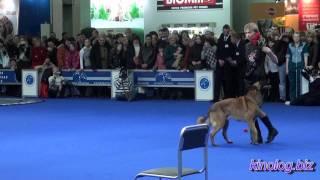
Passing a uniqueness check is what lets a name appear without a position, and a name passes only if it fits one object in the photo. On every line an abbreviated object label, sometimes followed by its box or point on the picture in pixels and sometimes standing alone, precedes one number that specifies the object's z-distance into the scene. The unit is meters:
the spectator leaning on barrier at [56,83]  19.44
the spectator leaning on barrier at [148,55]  18.55
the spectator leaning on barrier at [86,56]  19.42
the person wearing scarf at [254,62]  15.10
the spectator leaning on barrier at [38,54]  20.23
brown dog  9.88
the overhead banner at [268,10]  21.72
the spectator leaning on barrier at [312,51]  16.19
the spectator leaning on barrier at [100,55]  19.30
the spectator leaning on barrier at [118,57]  18.78
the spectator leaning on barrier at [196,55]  17.83
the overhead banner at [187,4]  22.92
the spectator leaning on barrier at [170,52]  18.22
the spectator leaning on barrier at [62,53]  19.88
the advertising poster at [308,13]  21.53
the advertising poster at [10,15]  25.00
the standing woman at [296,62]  16.39
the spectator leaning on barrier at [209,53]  17.72
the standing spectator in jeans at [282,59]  16.95
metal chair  5.38
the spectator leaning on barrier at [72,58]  19.69
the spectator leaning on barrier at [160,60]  18.39
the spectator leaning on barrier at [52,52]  20.14
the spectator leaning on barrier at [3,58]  20.70
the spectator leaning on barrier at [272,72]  17.06
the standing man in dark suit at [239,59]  15.70
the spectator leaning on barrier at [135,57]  18.75
